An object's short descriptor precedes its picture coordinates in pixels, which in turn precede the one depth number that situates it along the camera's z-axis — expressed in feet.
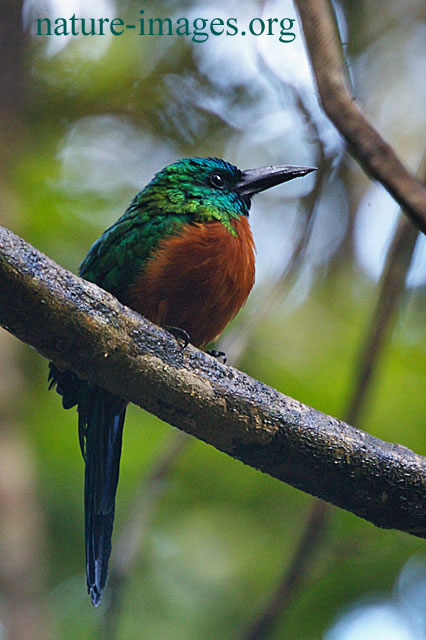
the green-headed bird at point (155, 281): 17.41
